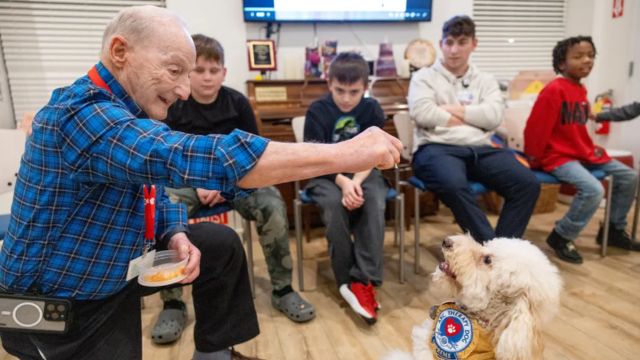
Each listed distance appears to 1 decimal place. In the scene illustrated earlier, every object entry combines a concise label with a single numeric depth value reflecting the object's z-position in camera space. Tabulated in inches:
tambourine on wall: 142.6
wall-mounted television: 129.9
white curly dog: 38.7
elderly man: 28.2
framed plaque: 130.2
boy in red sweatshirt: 93.2
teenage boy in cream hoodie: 78.9
